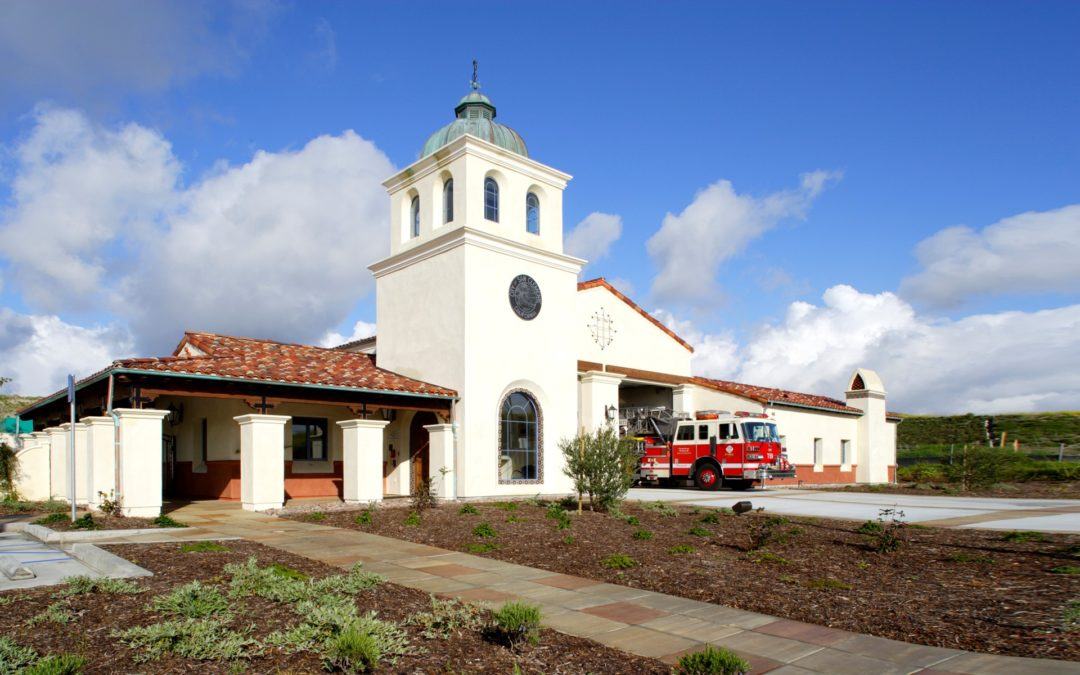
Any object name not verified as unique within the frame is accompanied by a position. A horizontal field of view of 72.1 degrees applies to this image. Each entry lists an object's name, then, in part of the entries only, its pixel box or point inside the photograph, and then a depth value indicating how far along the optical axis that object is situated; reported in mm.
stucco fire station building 18906
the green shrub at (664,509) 16156
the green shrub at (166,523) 13847
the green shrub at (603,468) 16188
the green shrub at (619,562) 9578
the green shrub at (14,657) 4742
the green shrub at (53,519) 13905
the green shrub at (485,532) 12352
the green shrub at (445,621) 6129
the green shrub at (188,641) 5324
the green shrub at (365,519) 14563
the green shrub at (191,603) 6320
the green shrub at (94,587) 6969
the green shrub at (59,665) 4440
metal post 13547
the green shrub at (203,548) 10359
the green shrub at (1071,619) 6285
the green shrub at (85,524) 12641
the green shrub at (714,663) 4832
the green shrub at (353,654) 5074
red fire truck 25891
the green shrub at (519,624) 5848
